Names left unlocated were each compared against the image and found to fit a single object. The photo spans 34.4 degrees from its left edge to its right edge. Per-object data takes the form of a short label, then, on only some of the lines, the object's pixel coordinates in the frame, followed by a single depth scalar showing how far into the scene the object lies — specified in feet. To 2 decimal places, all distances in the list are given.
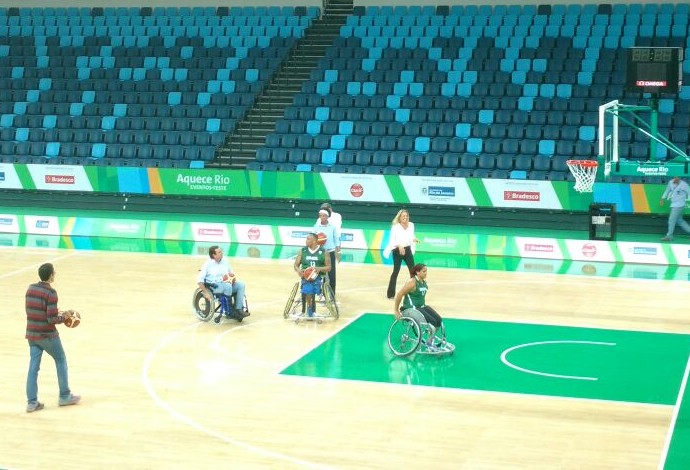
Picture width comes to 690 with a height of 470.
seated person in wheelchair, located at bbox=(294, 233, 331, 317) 61.41
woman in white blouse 65.92
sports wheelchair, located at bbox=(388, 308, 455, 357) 53.72
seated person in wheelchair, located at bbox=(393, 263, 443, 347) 53.88
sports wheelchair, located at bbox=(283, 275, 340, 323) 62.13
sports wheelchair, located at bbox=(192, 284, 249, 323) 61.00
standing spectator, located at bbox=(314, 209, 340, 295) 64.80
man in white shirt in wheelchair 60.44
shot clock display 61.62
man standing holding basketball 42.57
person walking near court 87.20
